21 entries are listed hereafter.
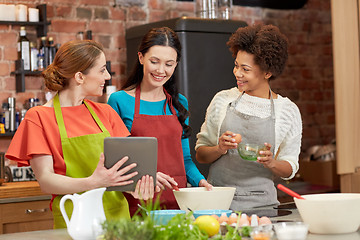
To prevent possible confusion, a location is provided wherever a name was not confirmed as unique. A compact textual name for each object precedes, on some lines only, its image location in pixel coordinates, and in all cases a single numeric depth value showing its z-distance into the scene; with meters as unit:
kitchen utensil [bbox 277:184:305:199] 1.82
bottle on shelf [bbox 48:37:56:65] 3.95
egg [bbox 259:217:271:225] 1.71
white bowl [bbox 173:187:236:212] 2.03
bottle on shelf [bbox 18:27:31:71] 3.92
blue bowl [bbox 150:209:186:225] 1.75
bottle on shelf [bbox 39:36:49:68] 3.94
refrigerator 3.88
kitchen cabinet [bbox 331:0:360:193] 4.03
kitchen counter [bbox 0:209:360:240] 1.72
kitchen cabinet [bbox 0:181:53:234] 3.50
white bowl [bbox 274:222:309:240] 1.54
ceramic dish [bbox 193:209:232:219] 1.84
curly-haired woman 2.54
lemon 1.62
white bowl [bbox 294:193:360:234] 1.74
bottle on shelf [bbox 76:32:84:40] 4.17
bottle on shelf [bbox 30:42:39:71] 3.93
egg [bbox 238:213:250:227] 1.69
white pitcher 1.71
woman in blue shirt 2.51
